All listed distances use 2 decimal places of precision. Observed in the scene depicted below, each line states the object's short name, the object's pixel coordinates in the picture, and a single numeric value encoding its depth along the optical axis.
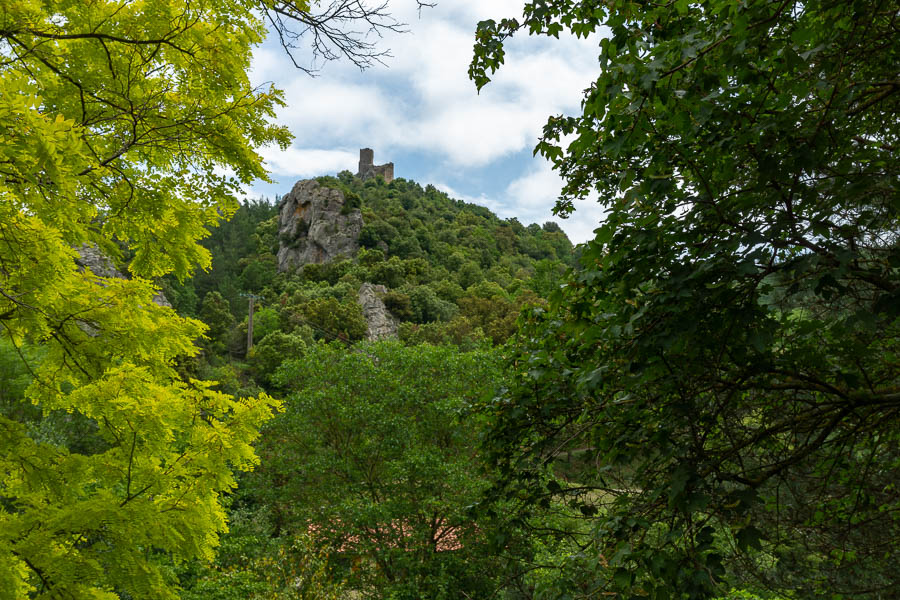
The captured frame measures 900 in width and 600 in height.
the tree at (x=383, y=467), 8.93
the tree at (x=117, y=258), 3.35
